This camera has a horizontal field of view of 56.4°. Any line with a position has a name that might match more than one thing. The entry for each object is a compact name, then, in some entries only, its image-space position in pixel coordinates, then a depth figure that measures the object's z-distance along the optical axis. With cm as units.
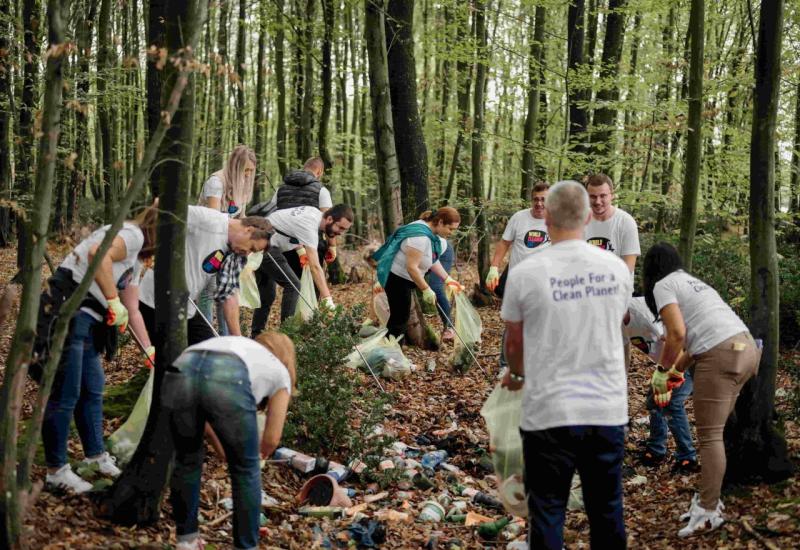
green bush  543
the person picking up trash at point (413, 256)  771
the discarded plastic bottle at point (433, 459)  577
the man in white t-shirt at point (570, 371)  307
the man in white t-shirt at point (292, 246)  752
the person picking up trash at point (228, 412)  319
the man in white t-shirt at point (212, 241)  499
